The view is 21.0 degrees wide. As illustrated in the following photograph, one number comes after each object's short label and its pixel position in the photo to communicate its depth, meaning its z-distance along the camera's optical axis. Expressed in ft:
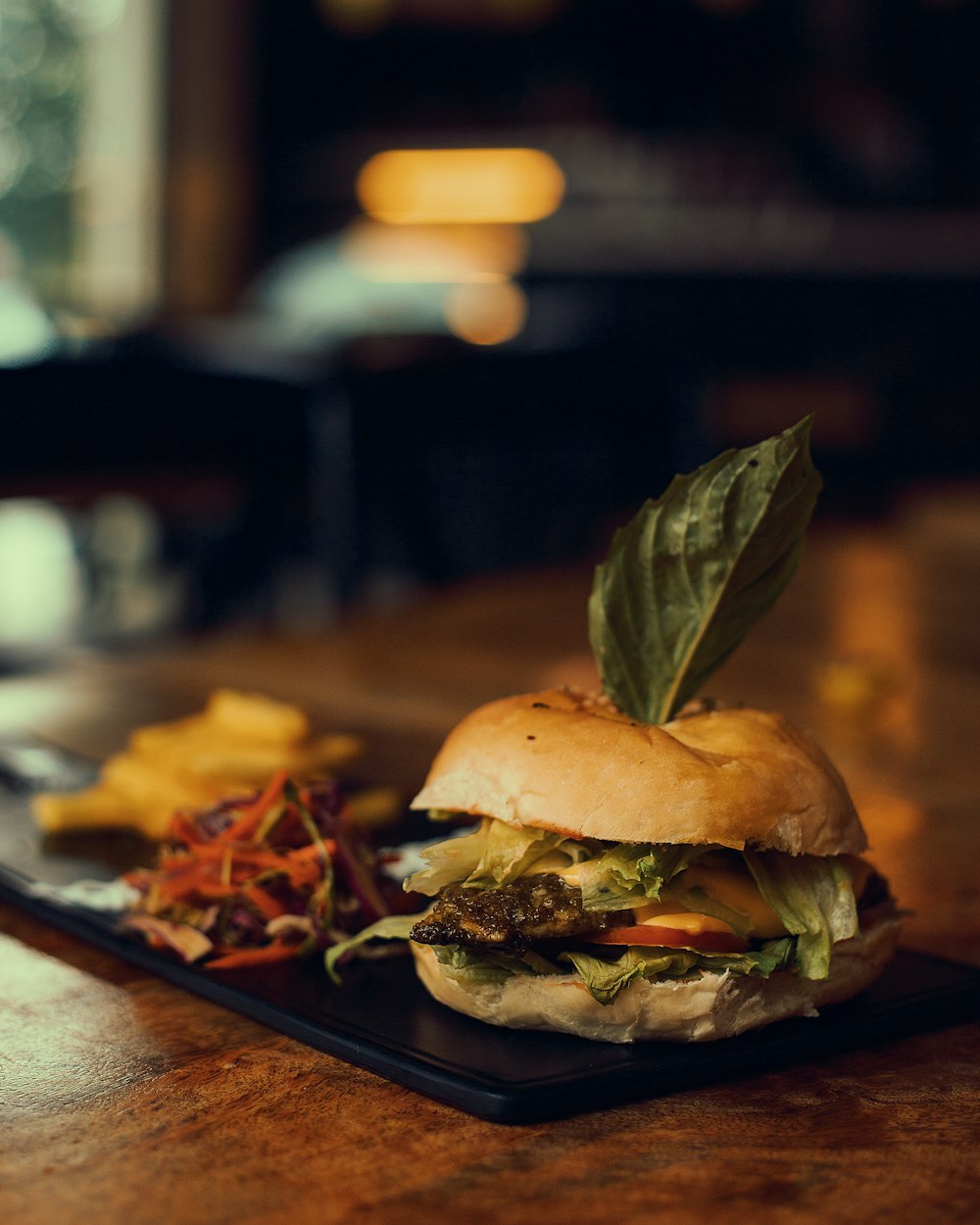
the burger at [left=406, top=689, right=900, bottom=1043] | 1.81
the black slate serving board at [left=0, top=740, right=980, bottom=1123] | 1.74
